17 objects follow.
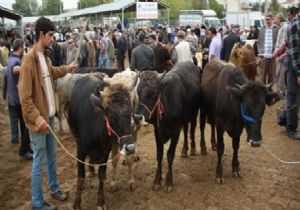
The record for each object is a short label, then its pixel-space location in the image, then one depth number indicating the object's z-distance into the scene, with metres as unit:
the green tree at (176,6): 76.30
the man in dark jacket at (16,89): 8.45
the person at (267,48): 13.21
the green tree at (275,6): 79.15
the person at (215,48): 13.25
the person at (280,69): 10.62
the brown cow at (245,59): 12.20
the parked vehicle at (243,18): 45.25
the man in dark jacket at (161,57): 13.36
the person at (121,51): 19.93
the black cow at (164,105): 6.33
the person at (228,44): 14.59
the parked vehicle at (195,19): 46.12
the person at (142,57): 11.92
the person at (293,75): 8.03
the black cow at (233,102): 6.28
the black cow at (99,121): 5.17
